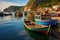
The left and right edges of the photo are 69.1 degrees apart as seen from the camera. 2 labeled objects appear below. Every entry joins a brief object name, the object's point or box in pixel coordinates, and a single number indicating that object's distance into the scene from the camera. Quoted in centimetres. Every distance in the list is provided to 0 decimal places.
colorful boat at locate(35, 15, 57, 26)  1375
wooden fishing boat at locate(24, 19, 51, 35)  1104
